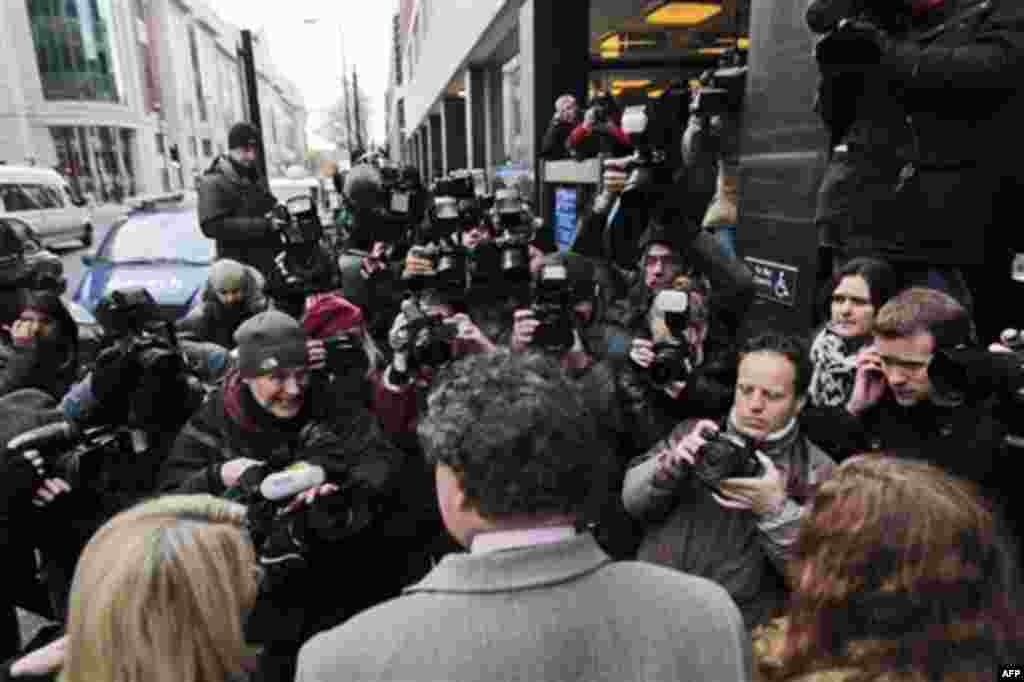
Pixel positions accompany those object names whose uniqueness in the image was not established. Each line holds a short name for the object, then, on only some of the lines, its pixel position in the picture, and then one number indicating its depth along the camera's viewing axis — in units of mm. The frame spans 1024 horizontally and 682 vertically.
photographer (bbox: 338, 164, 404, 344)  4414
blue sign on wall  6719
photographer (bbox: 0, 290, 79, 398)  3381
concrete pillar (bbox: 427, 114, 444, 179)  23891
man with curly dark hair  1083
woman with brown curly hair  1287
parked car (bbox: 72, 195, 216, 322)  6902
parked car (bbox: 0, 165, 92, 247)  18375
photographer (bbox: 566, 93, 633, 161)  4582
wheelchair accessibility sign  4102
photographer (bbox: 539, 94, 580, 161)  5613
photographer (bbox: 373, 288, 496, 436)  2965
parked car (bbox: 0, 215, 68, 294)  4737
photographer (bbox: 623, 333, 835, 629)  1972
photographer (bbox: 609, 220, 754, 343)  3389
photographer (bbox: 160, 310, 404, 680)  2521
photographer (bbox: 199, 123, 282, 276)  5793
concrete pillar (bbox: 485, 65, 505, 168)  13750
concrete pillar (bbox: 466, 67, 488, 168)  14242
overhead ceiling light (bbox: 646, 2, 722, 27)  9500
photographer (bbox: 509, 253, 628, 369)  2920
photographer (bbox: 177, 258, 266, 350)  4461
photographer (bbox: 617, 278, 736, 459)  2520
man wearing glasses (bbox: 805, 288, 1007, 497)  2205
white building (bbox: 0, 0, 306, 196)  35938
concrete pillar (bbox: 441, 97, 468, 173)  19812
